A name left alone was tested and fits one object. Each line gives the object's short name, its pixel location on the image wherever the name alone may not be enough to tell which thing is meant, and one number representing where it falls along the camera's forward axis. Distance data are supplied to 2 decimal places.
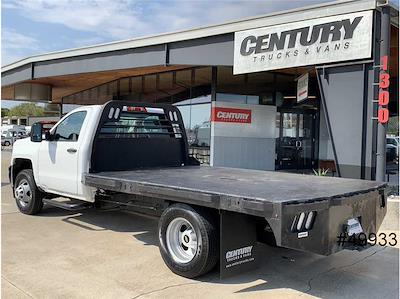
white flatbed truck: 4.11
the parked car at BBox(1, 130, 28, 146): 39.62
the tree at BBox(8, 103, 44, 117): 75.66
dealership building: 8.79
